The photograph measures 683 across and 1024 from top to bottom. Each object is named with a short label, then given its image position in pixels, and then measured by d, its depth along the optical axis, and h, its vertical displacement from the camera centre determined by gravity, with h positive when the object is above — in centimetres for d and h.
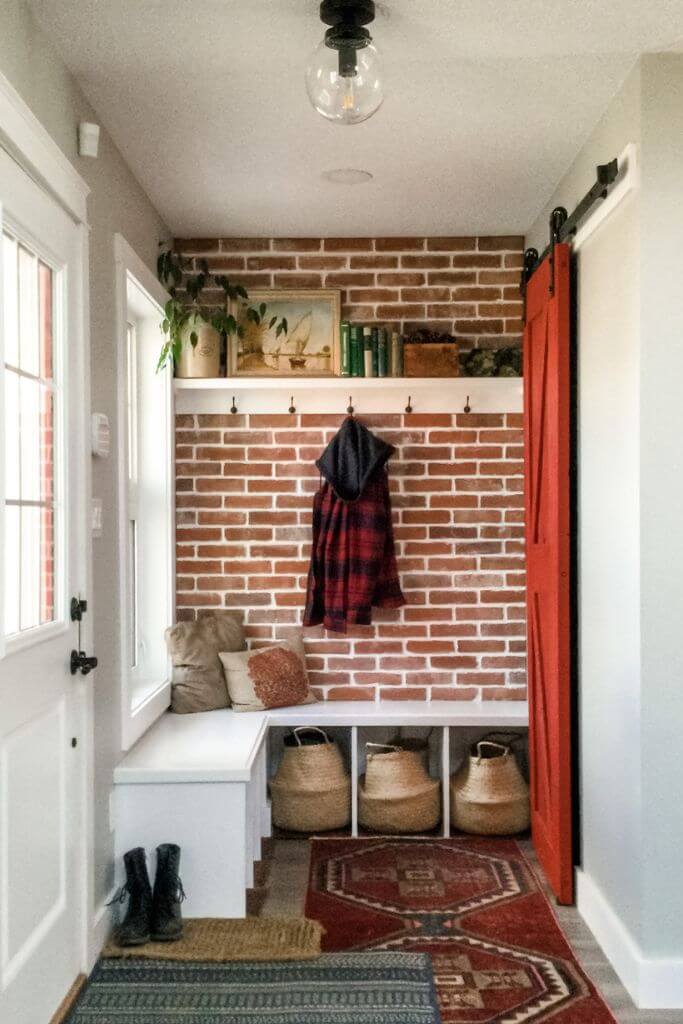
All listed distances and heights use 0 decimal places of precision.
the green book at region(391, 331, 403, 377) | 457 +74
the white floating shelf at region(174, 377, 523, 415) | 469 +56
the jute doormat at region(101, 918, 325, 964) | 321 -143
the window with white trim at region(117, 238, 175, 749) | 433 +7
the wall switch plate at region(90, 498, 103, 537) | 317 +0
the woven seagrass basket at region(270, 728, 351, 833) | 443 -124
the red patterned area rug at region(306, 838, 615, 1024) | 294 -145
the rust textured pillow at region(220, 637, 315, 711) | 443 -74
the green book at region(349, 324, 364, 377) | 459 +79
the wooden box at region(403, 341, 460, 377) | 454 +72
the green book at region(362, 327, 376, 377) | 457 +76
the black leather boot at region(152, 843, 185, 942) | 331 -129
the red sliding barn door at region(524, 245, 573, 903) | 357 -19
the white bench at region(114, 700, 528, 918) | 346 -106
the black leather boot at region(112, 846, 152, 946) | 331 -128
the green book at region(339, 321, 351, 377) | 459 +78
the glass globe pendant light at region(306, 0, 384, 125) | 244 +109
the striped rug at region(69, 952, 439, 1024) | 285 -145
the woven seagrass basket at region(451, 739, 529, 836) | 436 -126
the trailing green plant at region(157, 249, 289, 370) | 423 +95
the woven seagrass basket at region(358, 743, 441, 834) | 440 -125
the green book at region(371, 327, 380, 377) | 457 +77
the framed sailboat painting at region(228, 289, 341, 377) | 467 +84
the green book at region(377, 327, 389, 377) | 457 +73
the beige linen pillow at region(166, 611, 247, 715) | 441 -68
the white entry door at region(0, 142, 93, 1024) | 244 -22
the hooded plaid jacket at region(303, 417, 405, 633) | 457 -10
